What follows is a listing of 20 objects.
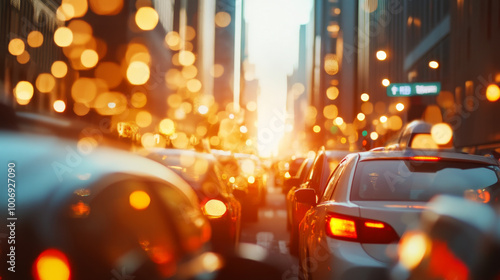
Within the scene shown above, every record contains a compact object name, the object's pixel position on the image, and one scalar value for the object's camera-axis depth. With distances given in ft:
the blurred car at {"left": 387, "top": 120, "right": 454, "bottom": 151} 70.44
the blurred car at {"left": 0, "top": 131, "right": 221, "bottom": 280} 9.35
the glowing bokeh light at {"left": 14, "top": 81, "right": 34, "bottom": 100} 130.01
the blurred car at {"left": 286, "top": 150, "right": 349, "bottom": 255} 29.89
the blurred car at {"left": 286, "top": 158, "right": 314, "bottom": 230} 40.16
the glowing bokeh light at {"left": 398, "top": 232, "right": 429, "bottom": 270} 10.86
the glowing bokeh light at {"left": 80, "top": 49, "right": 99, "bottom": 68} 193.82
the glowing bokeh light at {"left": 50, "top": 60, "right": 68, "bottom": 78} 151.43
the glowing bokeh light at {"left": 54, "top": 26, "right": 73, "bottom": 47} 155.22
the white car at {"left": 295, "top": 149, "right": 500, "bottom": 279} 14.16
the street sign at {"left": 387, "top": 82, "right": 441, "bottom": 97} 104.73
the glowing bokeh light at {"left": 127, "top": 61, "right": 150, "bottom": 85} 207.10
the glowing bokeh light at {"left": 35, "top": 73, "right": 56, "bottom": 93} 137.49
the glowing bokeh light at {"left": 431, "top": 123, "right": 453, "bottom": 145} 73.05
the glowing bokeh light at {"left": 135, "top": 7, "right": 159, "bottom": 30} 213.87
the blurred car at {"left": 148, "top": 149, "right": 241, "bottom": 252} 23.57
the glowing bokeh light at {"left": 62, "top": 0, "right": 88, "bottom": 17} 188.35
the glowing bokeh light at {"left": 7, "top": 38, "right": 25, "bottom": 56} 120.47
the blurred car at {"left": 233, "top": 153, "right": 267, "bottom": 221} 50.90
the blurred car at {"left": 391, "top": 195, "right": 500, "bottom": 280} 8.59
